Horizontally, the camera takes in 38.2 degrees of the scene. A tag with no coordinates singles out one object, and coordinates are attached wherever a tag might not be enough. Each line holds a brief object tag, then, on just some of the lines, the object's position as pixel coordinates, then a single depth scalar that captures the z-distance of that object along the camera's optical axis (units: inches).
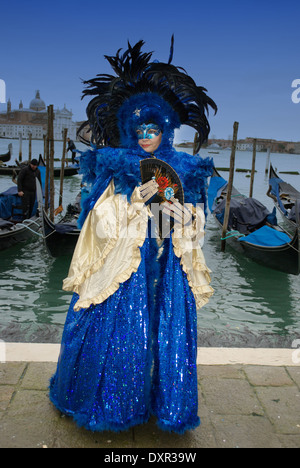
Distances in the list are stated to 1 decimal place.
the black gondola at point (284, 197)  389.4
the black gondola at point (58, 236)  282.5
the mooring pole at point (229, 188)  323.0
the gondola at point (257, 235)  271.1
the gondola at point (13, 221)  301.7
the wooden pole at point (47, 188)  362.5
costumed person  72.8
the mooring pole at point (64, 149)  461.7
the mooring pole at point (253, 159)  498.0
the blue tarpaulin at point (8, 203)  331.3
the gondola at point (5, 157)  934.6
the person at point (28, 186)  330.0
